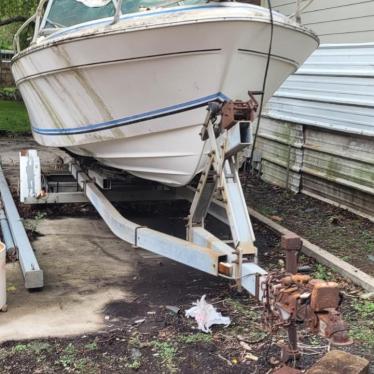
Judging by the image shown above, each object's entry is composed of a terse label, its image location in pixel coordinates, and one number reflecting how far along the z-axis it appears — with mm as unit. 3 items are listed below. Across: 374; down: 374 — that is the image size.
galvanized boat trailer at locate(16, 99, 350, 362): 2514
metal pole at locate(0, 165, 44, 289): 4031
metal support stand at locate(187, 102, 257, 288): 3604
